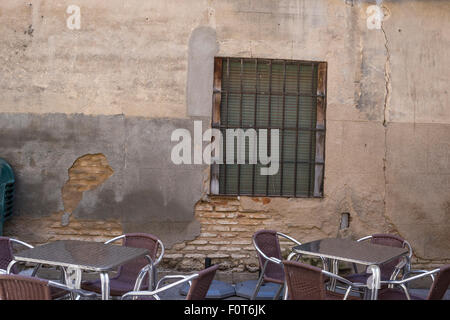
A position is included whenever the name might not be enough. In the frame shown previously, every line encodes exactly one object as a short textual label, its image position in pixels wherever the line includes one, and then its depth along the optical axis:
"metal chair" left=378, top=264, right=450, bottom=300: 3.31
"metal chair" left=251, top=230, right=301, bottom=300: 4.31
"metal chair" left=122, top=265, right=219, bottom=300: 2.97
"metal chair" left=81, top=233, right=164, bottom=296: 3.84
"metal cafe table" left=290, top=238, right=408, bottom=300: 3.59
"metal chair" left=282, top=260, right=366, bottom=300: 3.21
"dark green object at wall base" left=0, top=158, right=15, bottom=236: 5.28
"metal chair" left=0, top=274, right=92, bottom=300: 2.76
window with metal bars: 5.86
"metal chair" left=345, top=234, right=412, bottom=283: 4.32
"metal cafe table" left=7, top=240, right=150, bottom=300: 3.28
